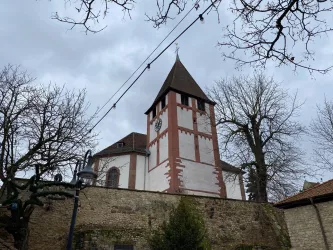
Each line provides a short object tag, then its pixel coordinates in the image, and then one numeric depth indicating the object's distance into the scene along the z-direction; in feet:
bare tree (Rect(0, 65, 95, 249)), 28.99
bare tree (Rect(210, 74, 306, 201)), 55.06
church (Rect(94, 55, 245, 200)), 69.31
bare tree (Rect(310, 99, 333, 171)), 64.13
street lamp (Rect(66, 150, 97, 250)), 20.38
